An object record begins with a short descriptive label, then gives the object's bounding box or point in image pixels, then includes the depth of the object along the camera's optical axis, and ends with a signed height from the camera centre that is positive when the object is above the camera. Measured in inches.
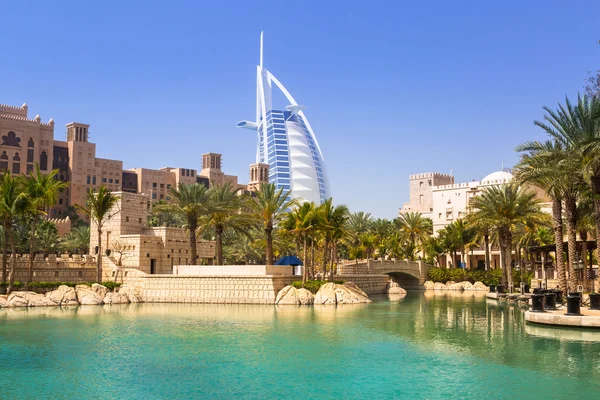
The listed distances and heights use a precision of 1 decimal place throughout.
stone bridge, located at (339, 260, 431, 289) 2309.3 -19.2
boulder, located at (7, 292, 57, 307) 1491.1 -81.6
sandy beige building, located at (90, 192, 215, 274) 1835.6 +76.3
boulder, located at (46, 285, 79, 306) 1568.7 -75.8
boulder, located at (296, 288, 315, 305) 1621.6 -81.0
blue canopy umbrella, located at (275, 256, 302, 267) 1825.4 +11.6
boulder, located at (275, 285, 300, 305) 1606.8 -82.0
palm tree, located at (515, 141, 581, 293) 1200.8 +171.1
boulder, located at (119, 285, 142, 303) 1684.3 -74.2
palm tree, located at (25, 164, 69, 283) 1537.9 +176.4
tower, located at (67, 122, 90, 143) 4640.8 +992.5
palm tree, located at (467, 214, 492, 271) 2087.8 +133.4
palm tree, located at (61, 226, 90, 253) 2554.1 +99.8
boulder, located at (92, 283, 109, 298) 1638.8 -61.6
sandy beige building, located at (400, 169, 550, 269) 3422.7 +354.1
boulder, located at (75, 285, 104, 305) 1599.4 -77.5
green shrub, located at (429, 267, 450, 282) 2807.6 -46.7
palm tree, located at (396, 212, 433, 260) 2994.6 +178.6
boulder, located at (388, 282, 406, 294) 2329.0 -94.0
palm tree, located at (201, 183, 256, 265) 1798.7 +154.0
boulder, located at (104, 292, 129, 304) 1632.6 -85.5
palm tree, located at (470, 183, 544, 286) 1830.7 +160.5
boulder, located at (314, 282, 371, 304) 1640.0 -81.1
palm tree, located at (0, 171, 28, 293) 1493.6 +143.8
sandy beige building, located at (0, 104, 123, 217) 4234.7 +786.3
